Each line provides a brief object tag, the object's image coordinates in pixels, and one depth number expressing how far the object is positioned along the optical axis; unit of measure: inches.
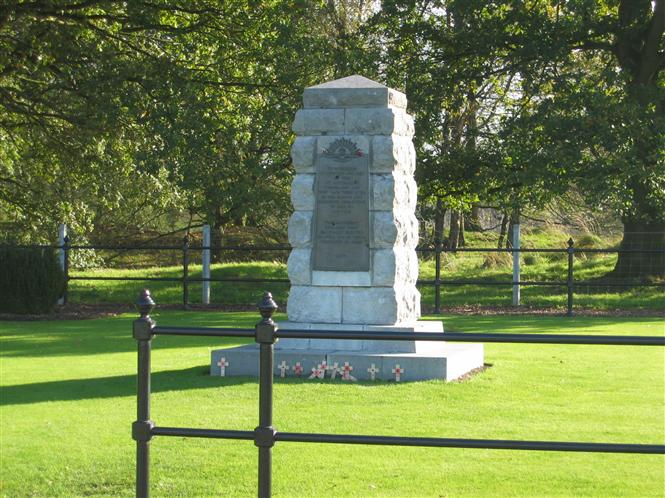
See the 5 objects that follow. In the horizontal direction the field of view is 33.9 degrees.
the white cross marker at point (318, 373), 464.1
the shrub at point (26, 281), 828.0
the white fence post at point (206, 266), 943.2
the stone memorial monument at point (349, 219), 492.1
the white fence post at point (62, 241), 931.3
